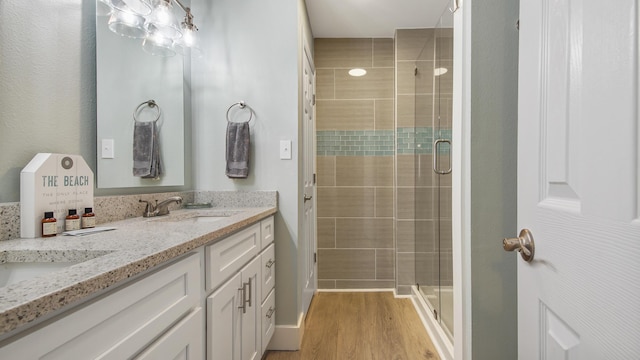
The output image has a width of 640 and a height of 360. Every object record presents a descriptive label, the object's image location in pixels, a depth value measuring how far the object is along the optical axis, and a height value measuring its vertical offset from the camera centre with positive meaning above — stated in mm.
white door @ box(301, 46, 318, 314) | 2176 -110
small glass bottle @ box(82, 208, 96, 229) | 1089 -152
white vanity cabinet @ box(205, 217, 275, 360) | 1020 -489
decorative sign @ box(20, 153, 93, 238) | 917 -35
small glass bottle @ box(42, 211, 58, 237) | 935 -150
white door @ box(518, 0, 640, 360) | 416 -2
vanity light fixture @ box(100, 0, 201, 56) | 1294 +769
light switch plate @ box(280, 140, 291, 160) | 1861 +177
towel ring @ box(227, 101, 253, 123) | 1871 +460
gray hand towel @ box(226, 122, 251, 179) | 1822 +174
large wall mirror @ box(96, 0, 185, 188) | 1248 +368
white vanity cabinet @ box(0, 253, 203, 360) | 455 -287
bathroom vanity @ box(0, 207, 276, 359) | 449 -246
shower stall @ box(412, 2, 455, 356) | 1934 -2
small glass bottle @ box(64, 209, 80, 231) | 1026 -150
